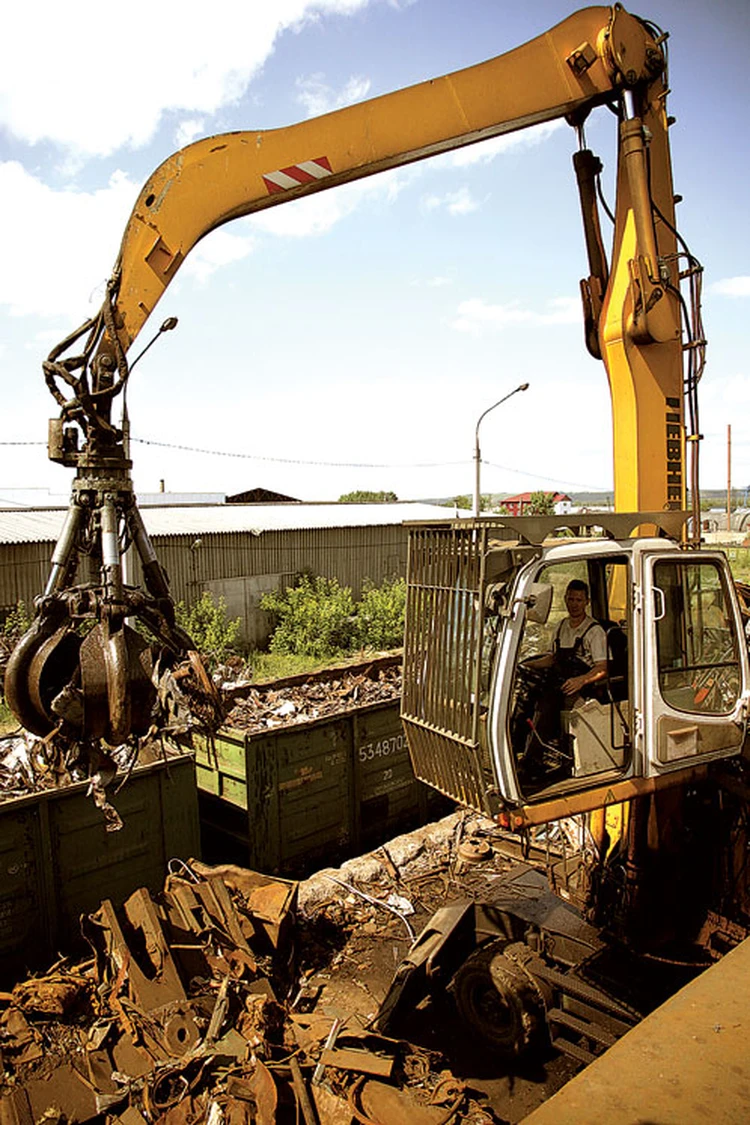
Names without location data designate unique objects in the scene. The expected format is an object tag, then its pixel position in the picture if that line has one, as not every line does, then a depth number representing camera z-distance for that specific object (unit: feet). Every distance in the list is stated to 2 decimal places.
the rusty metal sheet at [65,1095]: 15.39
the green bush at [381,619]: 66.39
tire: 16.30
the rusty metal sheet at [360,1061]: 15.53
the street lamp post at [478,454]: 65.46
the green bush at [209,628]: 56.73
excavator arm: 12.35
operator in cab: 14.46
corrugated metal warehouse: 54.13
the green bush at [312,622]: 63.77
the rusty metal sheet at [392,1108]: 14.60
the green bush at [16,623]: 48.62
